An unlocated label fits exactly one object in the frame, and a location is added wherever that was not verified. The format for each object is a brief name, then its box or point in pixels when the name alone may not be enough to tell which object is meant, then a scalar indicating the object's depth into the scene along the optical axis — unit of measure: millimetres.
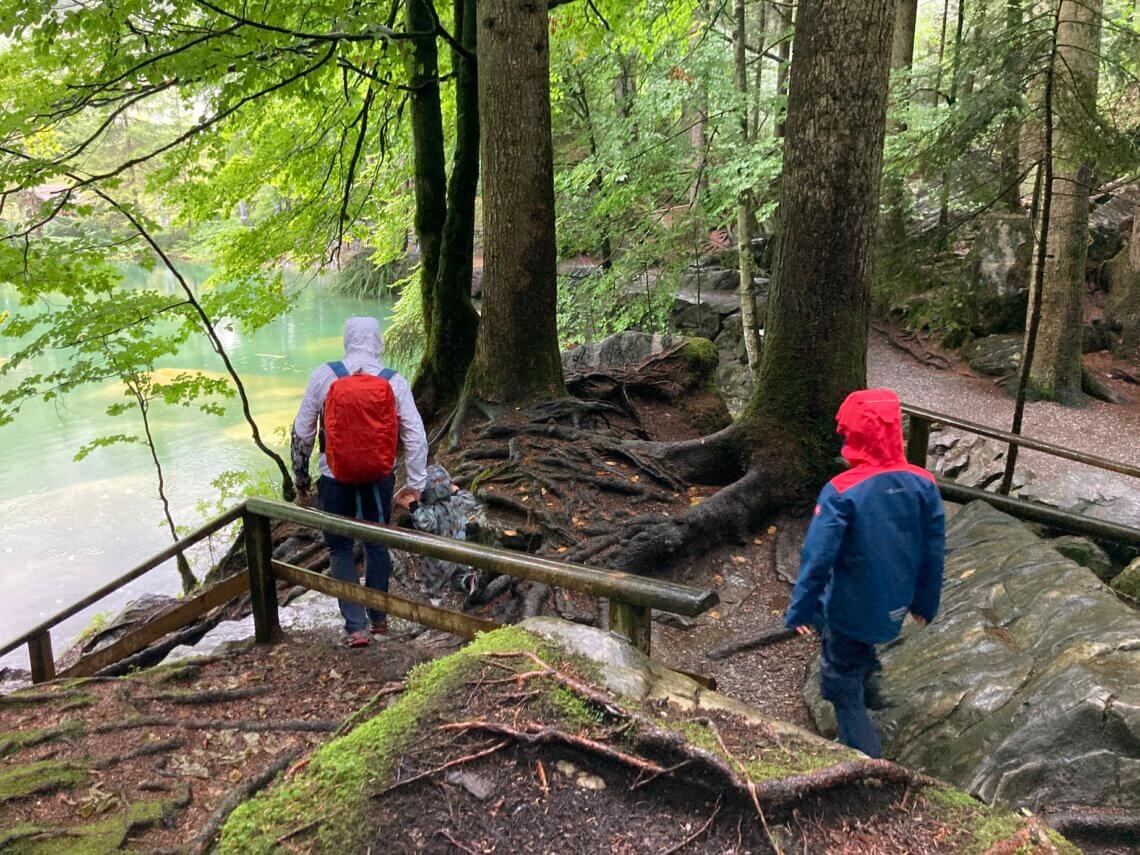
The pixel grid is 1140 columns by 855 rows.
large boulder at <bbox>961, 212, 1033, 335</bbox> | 13211
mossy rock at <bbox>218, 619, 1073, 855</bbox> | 1674
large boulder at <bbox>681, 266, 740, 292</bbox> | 17766
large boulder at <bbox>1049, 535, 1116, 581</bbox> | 5199
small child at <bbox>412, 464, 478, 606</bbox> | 4723
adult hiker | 4172
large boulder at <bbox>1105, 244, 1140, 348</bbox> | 12305
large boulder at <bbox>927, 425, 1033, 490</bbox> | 8914
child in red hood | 3084
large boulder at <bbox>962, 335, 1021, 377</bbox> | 12578
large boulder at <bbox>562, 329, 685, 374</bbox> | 10492
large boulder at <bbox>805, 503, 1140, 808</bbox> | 2688
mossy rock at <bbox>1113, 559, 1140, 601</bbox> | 4965
